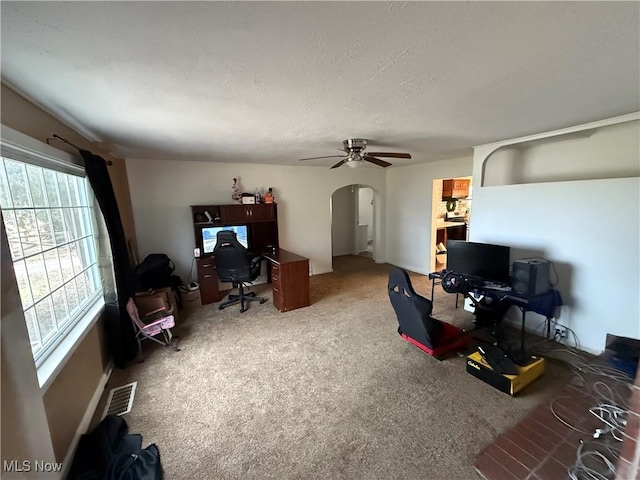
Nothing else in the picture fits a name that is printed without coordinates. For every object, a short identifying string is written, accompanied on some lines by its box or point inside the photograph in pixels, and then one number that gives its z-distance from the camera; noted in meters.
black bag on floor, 1.59
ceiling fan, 3.02
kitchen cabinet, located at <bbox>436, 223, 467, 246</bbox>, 5.61
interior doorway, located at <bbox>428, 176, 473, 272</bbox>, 5.29
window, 1.66
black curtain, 2.56
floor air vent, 2.13
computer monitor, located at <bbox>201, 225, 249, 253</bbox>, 4.49
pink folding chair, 2.75
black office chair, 3.79
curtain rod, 2.02
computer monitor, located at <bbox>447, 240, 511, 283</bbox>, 3.14
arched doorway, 7.54
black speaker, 2.73
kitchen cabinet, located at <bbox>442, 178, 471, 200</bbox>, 5.39
